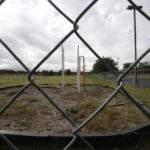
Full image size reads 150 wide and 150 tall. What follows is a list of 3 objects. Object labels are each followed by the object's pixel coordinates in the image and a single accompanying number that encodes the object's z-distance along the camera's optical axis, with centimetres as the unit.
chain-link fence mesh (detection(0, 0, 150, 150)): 45
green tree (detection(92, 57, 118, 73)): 3383
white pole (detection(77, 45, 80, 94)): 487
